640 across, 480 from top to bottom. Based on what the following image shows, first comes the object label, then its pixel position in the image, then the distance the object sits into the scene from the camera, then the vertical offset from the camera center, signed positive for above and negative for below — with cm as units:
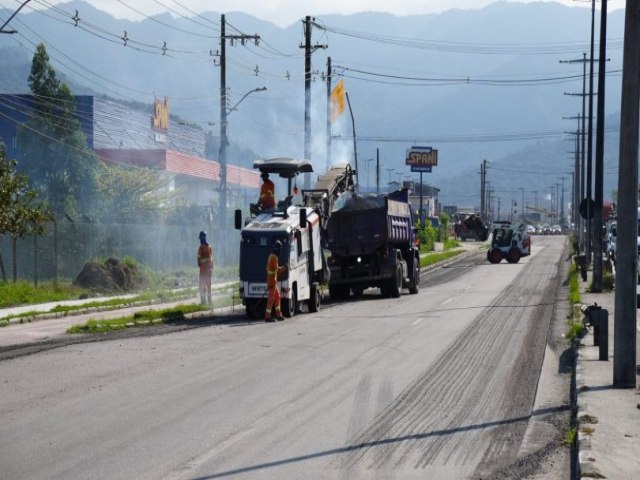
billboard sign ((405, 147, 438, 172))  12219 +648
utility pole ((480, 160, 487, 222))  14900 +541
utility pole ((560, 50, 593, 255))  6795 +274
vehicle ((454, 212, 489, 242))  10657 -130
